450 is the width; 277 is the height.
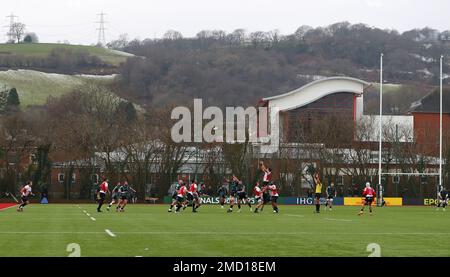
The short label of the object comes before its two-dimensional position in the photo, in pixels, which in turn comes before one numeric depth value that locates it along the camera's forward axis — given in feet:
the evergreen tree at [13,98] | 492.91
